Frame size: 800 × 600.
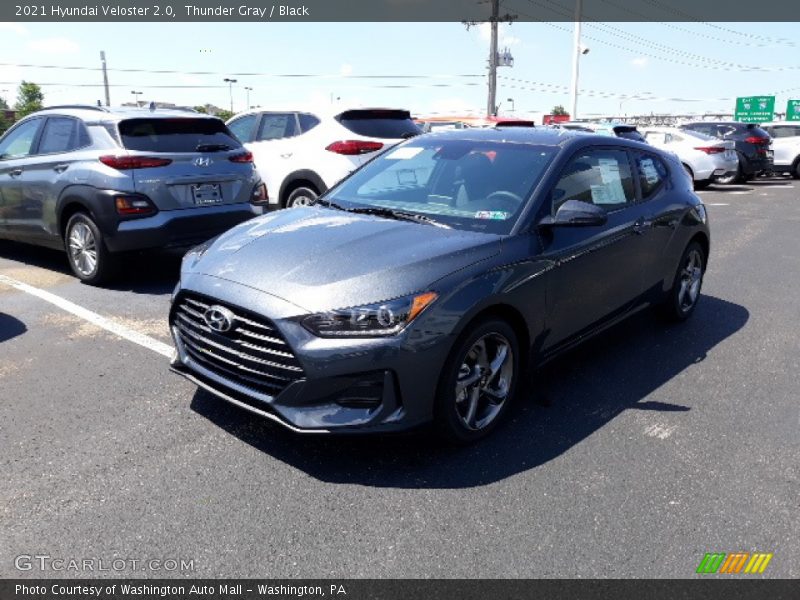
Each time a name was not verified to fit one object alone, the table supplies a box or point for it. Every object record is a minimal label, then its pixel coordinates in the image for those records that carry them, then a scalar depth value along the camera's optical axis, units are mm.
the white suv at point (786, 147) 21766
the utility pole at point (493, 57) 36656
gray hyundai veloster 2992
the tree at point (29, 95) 72000
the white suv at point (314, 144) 8391
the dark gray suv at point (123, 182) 6051
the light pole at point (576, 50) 28828
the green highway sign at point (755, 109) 44469
